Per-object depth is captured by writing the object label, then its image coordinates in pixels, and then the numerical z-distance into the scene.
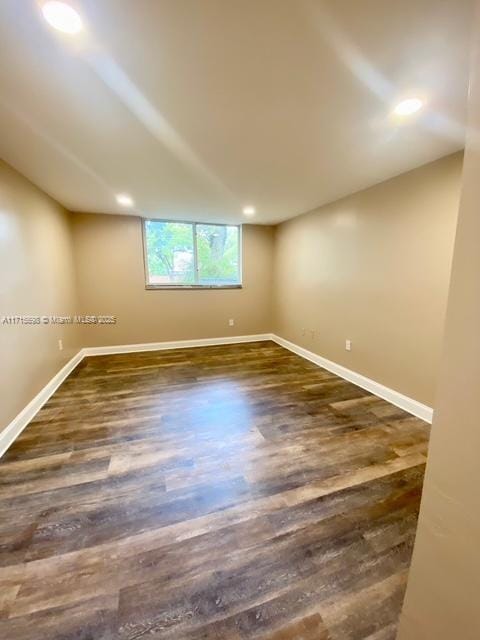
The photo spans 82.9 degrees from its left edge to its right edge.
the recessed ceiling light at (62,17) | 0.96
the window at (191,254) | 4.47
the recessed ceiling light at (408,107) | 1.50
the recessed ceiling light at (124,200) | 3.19
